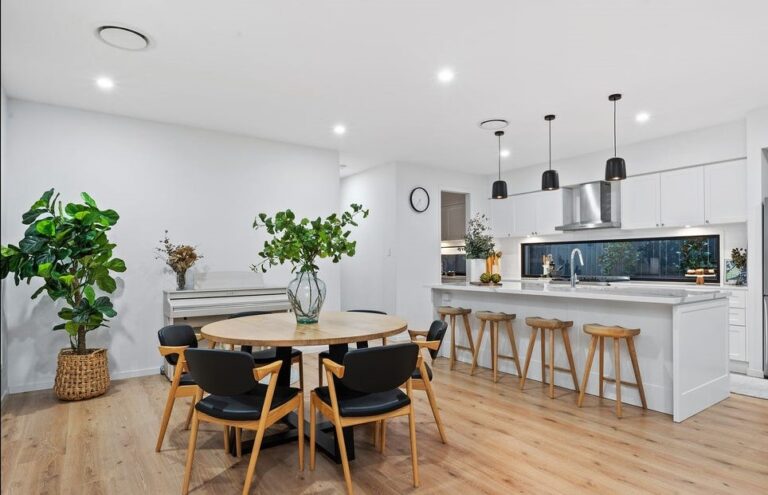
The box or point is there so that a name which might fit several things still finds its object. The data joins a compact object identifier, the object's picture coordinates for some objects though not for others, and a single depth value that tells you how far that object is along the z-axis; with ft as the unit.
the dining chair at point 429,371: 9.66
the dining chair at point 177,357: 9.60
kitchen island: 11.62
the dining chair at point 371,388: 7.82
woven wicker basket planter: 13.20
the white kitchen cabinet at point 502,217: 25.03
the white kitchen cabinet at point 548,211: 22.72
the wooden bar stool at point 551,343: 13.44
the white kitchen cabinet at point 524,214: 23.89
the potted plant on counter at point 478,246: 16.83
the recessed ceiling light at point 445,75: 12.58
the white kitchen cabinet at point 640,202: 19.13
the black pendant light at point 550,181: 15.39
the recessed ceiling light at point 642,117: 15.99
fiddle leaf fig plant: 12.62
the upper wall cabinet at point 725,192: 16.66
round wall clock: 23.40
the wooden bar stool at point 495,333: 14.99
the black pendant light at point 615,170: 13.46
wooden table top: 8.59
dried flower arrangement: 15.81
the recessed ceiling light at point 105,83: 12.98
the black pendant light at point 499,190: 16.94
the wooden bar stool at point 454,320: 16.67
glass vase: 10.42
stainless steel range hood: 20.51
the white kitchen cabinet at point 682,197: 17.79
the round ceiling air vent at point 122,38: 10.39
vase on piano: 15.90
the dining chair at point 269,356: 11.14
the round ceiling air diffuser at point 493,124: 16.75
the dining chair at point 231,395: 7.62
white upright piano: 15.19
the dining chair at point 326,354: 11.30
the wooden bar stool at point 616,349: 11.85
